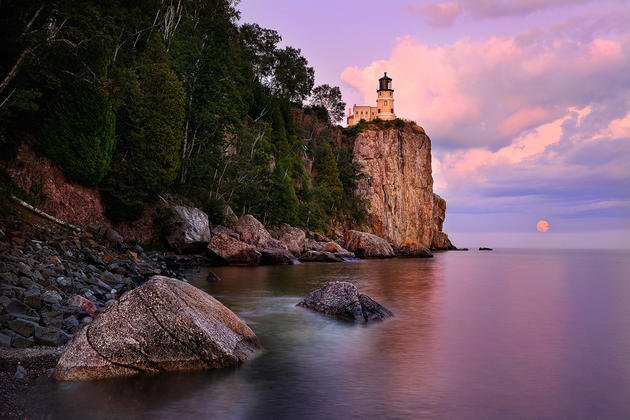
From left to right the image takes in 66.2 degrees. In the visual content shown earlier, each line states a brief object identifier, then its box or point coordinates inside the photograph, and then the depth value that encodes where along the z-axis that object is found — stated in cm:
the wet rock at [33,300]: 1287
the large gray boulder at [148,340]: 987
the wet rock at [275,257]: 4516
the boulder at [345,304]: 1833
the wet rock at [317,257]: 5556
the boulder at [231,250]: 4034
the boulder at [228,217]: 4649
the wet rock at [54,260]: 1858
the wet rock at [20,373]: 919
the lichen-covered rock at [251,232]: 4645
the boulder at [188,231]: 3831
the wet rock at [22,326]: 1106
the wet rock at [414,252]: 8577
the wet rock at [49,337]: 1101
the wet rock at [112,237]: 2955
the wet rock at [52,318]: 1213
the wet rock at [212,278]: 2917
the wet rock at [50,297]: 1348
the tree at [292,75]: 8156
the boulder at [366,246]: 7262
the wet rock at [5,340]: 1036
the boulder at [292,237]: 5803
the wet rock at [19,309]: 1206
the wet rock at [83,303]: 1416
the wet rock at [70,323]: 1230
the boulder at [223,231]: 4356
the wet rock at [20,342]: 1056
